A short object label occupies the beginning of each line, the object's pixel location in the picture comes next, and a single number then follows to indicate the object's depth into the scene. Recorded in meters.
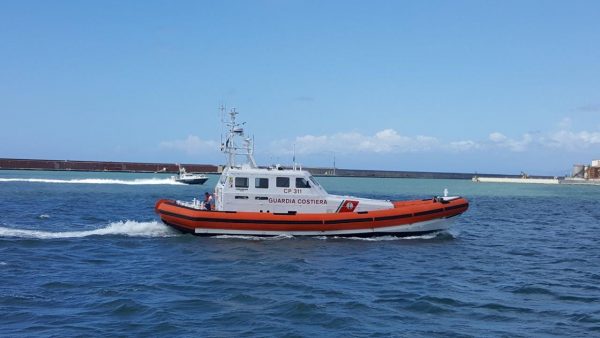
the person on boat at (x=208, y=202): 23.78
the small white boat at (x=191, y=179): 84.62
